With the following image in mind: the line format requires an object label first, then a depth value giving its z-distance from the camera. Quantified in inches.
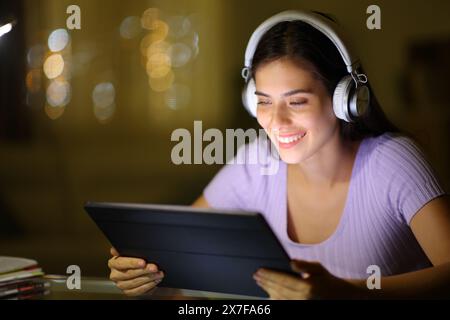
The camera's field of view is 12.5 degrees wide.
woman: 129.7
